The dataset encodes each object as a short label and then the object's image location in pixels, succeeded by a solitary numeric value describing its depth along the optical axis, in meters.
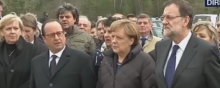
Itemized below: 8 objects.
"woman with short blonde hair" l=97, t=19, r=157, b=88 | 4.06
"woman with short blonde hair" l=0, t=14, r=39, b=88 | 4.82
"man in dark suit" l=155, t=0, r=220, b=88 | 3.63
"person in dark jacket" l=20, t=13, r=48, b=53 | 5.91
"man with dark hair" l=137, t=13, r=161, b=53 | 6.62
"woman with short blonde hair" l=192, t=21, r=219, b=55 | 5.39
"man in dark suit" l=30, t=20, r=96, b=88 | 4.41
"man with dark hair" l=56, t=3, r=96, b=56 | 5.63
